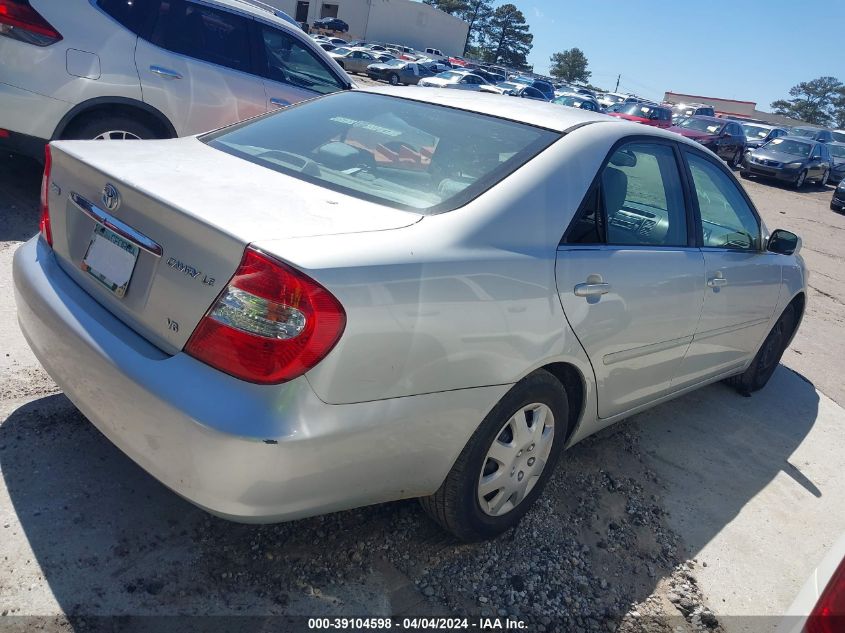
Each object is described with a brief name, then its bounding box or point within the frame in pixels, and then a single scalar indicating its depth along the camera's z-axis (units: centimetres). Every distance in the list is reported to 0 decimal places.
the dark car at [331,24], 5520
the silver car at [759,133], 2648
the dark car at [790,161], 2038
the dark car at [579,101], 2323
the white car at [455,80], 2620
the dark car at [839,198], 1745
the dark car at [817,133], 3106
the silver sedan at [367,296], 188
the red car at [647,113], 2073
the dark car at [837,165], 2434
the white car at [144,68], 482
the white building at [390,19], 6412
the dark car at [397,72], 3428
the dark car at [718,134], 2078
